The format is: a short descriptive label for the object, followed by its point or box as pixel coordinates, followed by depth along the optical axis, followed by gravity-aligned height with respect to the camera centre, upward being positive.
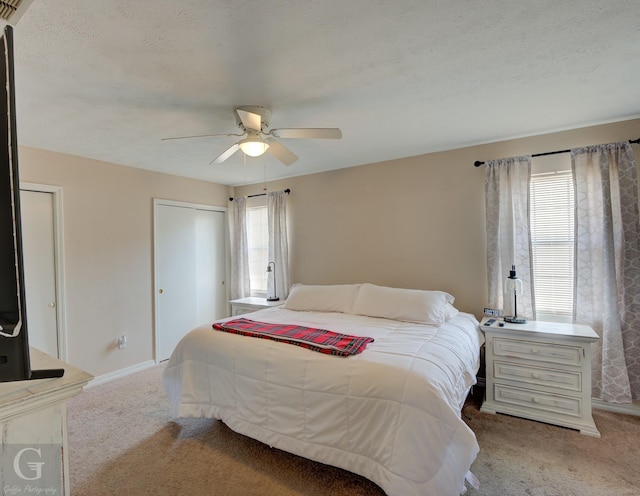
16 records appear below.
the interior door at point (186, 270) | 4.18 -0.26
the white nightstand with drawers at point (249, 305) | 4.13 -0.71
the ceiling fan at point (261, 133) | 2.11 +0.82
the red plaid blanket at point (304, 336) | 2.05 -0.63
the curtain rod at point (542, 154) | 2.66 +0.82
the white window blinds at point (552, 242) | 2.92 +0.00
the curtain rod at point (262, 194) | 4.52 +0.84
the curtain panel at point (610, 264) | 2.61 -0.20
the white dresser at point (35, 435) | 0.79 -0.47
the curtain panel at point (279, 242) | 4.50 +0.10
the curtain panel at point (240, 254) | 4.96 -0.05
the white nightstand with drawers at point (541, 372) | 2.46 -1.05
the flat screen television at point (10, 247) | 0.81 +0.02
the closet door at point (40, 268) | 3.08 -0.12
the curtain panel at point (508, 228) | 3.01 +0.15
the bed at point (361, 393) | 1.59 -0.88
